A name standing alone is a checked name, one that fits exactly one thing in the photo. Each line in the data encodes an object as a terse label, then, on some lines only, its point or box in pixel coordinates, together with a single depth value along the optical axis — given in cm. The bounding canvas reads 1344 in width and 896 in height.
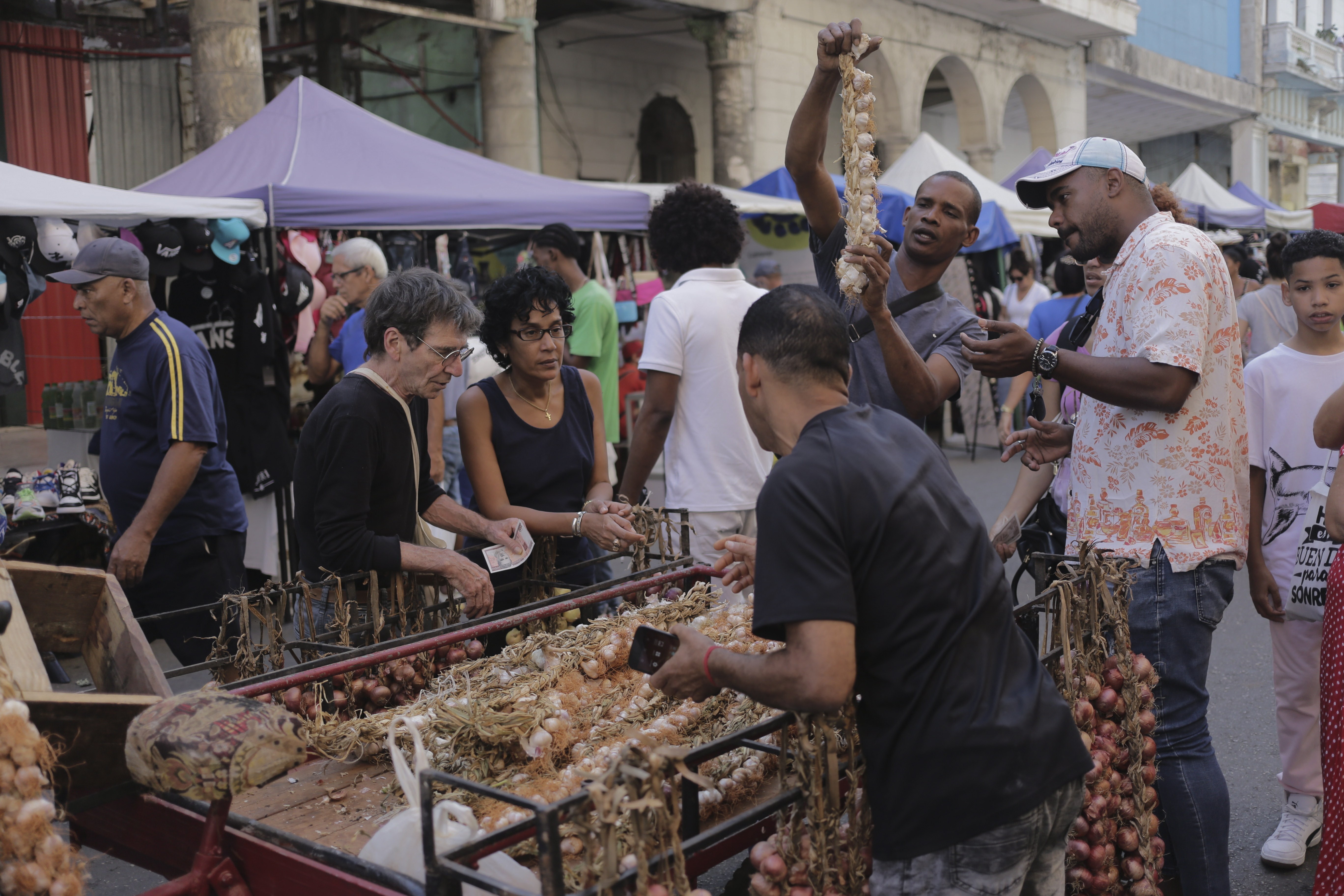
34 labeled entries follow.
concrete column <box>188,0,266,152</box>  909
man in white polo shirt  425
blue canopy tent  989
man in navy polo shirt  399
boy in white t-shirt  342
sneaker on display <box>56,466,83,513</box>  581
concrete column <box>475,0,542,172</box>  1182
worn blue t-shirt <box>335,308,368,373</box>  592
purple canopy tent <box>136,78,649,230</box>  625
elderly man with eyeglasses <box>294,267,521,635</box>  314
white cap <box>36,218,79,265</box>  533
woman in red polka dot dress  258
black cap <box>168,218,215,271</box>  568
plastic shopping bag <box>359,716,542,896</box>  184
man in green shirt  618
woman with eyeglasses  362
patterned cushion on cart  165
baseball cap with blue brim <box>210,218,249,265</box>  586
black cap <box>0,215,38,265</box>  519
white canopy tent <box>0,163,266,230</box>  524
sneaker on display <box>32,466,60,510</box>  583
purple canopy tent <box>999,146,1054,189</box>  1145
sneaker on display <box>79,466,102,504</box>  593
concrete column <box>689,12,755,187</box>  1403
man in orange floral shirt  258
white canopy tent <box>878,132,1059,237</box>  1188
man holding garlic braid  300
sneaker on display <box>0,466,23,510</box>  571
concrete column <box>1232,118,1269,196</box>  2908
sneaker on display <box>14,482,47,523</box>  559
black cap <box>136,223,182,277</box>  564
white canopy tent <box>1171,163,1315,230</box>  1605
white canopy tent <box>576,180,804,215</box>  916
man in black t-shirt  173
